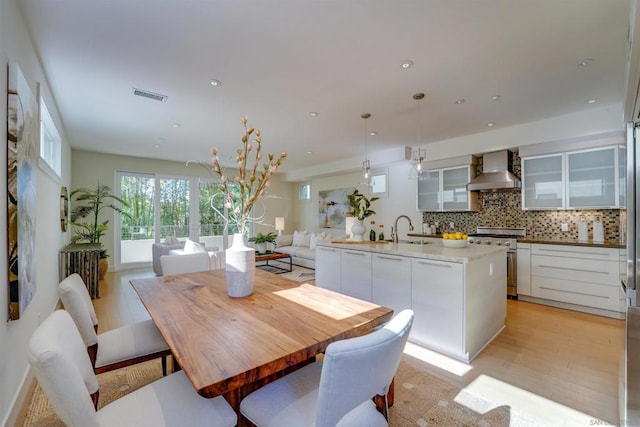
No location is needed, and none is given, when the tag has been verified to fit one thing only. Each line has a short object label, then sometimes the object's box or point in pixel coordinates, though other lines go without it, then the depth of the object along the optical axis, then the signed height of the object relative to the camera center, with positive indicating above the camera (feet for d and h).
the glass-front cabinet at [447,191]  16.29 +1.55
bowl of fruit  9.19 -0.82
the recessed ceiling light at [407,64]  8.25 +4.62
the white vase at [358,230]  11.68 -0.58
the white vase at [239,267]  5.43 -1.00
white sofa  20.20 -2.48
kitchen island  7.69 -2.24
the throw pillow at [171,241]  17.49 -1.57
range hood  14.38 +2.20
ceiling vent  10.16 +4.61
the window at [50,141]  9.96 +3.25
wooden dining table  3.06 -1.64
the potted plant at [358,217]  11.36 -0.05
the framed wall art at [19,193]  5.16 +0.48
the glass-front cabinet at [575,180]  11.68 +1.67
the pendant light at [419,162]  10.67 +2.20
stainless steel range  13.62 -1.22
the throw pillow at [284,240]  23.97 -2.10
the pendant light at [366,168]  12.65 +2.29
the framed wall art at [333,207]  24.38 +0.86
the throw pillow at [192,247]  14.48 -1.65
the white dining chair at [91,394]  2.66 -2.20
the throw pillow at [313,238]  21.46 -1.69
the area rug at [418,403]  5.45 -4.03
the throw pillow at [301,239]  23.16 -1.89
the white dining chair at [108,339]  4.82 -2.42
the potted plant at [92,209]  16.92 +0.55
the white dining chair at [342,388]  2.64 -1.85
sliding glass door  21.26 +0.21
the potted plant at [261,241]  19.85 -1.76
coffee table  18.50 -2.79
